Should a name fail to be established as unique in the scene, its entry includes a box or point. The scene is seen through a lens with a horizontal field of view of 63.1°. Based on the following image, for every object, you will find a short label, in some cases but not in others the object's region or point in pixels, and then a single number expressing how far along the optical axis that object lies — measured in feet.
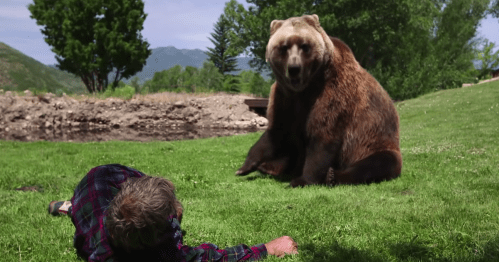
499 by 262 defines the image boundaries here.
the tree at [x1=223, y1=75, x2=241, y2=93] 157.48
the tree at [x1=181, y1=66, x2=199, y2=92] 256.36
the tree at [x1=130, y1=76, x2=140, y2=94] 125.16
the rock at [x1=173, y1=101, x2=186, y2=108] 97.87
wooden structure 88.94
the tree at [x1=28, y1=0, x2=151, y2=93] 131.95
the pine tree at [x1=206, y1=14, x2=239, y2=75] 216.95
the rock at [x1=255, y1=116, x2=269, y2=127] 83.17
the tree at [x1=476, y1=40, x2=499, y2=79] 137.43
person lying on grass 8.35
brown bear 19.92
